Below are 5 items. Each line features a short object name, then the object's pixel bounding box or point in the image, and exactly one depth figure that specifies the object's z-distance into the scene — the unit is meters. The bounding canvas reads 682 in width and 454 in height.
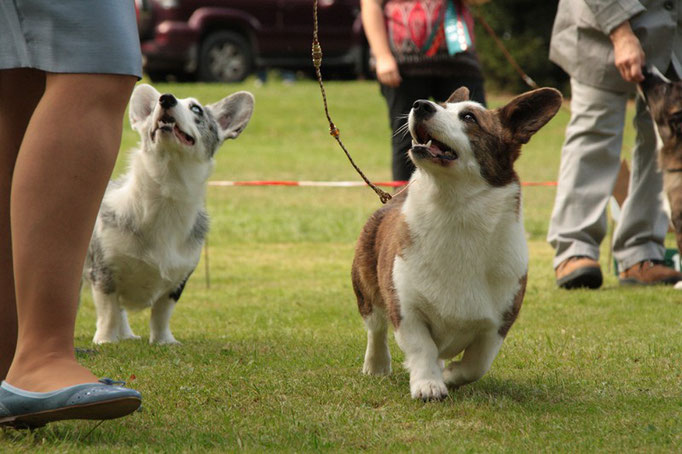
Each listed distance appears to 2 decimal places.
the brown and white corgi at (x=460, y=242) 7.48
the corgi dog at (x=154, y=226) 10.50
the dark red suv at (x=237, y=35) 40.97
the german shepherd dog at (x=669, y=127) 11.87
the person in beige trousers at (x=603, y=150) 12.55
